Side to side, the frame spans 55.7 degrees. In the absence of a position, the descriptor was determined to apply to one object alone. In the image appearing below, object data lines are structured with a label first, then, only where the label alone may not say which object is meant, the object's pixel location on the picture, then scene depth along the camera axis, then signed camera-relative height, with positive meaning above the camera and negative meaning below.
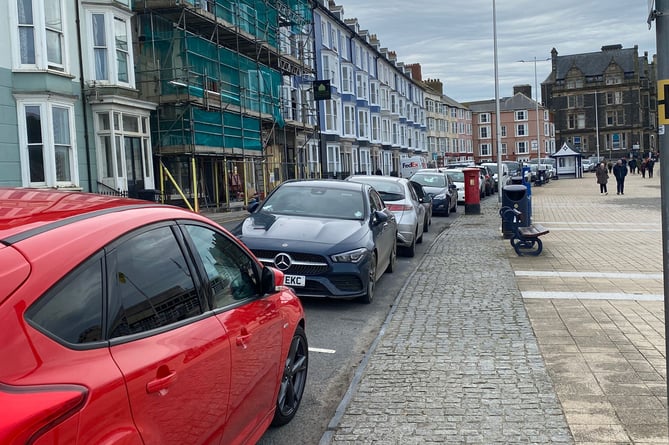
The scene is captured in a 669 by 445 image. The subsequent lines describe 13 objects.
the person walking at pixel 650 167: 57.59 -0.10
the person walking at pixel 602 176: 33.25 -0.42
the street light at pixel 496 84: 28.92 +4.13
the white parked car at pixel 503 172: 37.21 +0.04
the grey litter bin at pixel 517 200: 14.16 -0.63
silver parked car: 12.90 -0.60
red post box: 22.75 -0.83
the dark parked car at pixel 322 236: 7.65 -0.69
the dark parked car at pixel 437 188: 22.70 -0.44
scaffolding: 24.27 +4.03
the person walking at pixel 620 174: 32.75 -0.35
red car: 1.95 -0.53
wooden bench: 12.05 -1.30
